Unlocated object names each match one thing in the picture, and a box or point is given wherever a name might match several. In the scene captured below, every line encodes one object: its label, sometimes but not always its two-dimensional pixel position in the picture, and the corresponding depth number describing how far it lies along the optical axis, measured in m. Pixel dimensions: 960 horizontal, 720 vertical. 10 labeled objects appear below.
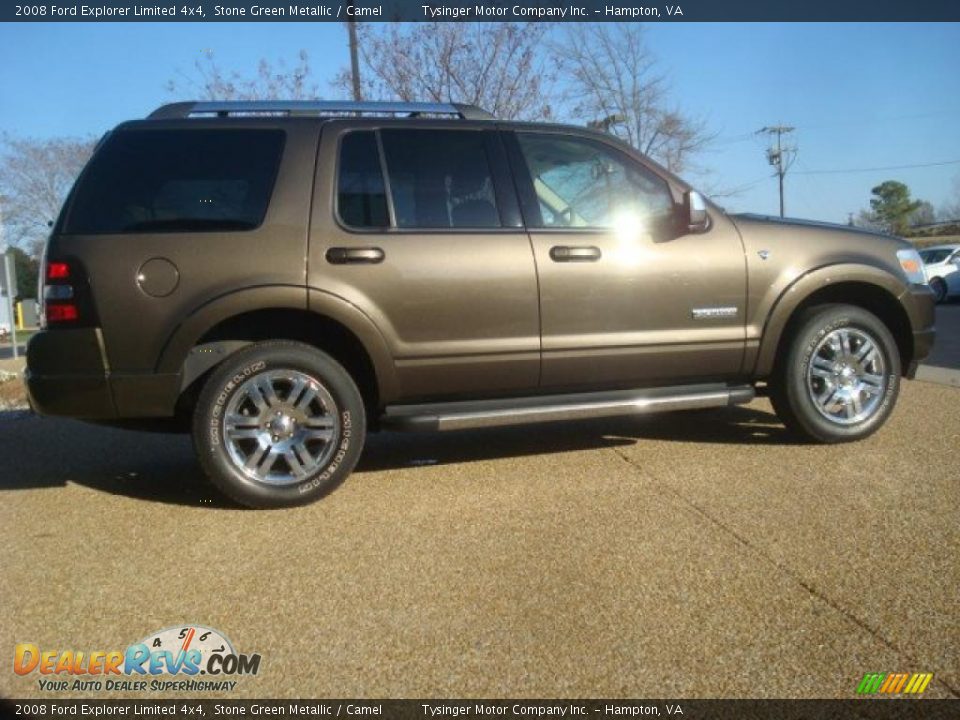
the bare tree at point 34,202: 33.41
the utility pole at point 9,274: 12.52
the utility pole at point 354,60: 13.40
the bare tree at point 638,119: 18.20
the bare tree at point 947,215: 71.69
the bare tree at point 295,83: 14.54
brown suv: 3.97
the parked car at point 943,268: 22.66
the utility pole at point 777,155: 49.72
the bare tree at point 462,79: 13.66
